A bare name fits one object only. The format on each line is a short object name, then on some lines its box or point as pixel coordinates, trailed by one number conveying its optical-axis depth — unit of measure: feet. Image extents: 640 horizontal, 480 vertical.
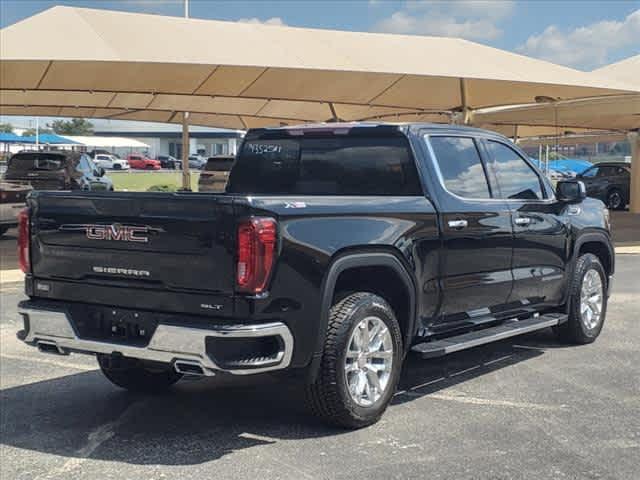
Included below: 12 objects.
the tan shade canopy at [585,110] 59.57
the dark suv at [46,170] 59.21
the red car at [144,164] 255.50
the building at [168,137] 336.90
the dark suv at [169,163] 277.03
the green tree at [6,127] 335.55
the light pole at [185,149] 79.43
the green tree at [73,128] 383.86
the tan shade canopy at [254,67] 44.21
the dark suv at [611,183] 92.89
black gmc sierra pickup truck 14.66
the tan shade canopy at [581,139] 102.99
